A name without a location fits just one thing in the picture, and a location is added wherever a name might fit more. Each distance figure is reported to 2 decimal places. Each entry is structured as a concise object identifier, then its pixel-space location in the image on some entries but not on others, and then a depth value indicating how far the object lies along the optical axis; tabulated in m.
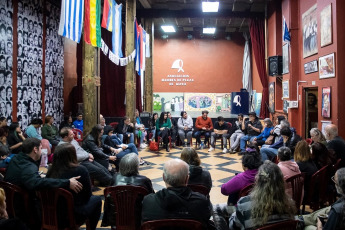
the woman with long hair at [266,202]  2.05
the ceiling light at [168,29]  13.00
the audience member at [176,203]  2.03
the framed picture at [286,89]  8.93
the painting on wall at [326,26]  6.02
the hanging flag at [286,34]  8.48
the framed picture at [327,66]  6.03
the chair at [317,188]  3.50
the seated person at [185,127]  9.70
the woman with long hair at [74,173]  2.85
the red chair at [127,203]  2.77
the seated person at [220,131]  9.21
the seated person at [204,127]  9.50
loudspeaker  9.69
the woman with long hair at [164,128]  9.22
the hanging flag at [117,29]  6.69
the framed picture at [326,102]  6.11
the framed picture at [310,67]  7.14
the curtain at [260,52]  11.40
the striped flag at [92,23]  5.28
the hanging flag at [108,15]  6.11
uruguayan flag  4.47
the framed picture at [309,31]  7.13
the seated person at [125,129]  8.48
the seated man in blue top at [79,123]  8.67
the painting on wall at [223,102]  14.48
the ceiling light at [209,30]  13.12
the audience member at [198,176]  3.23
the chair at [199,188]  2.84
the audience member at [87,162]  4.48
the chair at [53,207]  2.73
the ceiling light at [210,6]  9.58
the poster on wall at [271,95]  10.49
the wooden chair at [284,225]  1.87
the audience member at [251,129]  8.20
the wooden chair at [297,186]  3.21
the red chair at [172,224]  1.88
